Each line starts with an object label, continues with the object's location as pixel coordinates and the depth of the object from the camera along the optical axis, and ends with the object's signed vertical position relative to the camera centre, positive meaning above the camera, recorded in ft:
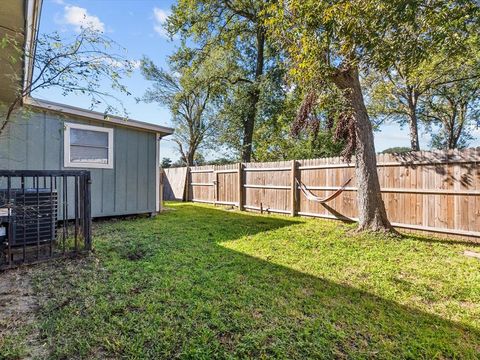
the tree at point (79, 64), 5.54 +2.37
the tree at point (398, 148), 51.60 +5.98
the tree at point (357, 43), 11.78 +6.41
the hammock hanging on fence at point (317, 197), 19.65 -0.88
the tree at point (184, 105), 51.13 +14.14
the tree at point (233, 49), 33.04 +17.56
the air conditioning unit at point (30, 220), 9.63 -1.35
